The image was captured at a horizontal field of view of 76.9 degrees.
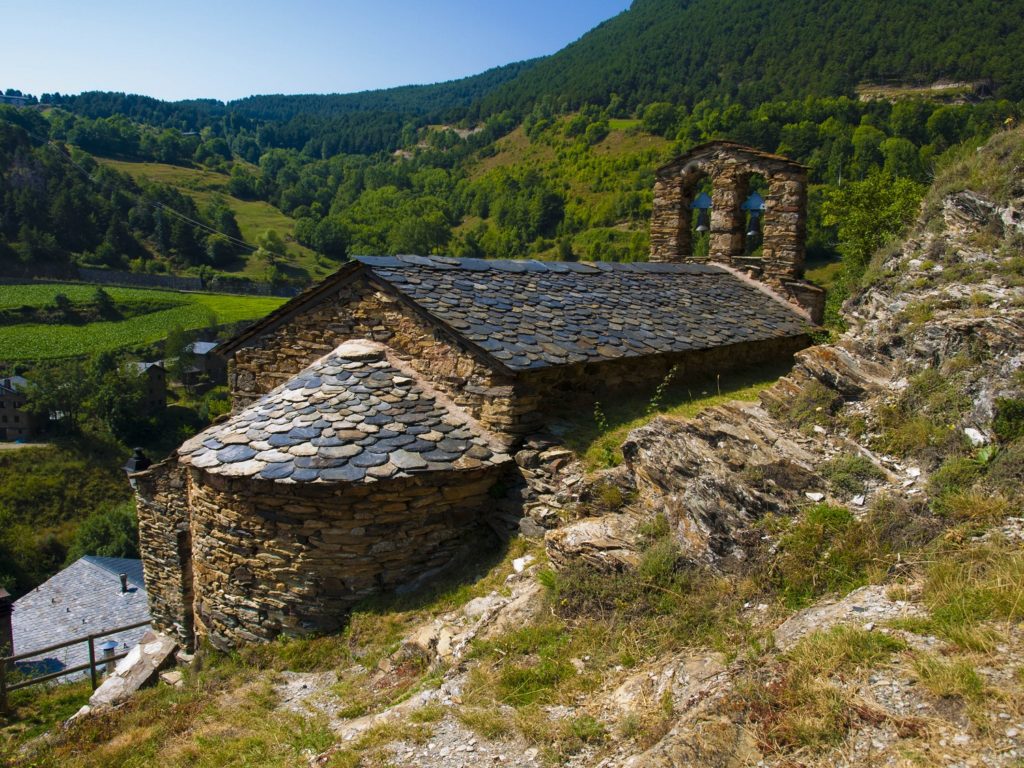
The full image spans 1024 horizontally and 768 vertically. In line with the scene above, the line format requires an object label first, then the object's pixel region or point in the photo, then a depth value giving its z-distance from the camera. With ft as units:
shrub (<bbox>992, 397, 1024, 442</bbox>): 12.01
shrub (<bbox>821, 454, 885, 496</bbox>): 13.04
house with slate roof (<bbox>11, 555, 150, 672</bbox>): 66.49
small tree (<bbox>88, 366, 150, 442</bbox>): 151.64
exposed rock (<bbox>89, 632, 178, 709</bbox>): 20.85
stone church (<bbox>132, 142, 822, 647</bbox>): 18.69
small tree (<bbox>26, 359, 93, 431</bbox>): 149.18
